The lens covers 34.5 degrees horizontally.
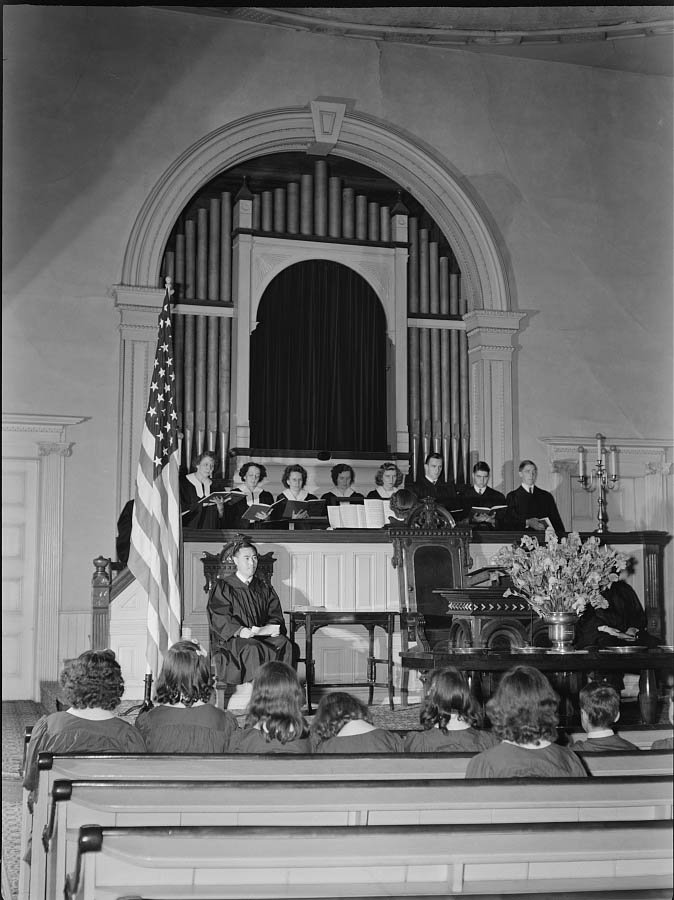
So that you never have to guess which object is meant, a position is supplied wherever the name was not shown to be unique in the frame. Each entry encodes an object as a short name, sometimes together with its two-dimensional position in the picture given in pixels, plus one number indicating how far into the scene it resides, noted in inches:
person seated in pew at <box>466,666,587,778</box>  134.0
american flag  278.2
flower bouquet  257.0
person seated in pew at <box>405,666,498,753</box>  162.1
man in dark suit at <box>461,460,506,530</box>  422.0
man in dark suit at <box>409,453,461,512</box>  413.7
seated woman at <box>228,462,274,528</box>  389.7
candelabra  403.6
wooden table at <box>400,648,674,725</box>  242.7
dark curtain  478.0
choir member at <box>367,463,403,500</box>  420.8
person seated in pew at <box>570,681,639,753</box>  163.0
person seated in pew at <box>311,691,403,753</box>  147.6
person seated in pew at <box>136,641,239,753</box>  168.4
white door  401.4
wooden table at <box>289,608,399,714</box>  303.3
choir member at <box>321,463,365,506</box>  442.6
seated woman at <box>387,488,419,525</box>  353.4
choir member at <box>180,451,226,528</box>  375.9
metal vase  259.3
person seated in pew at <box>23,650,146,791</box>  158.7
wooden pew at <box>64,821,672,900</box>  94.1
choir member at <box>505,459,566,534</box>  409.3
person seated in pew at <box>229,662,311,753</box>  151.9
